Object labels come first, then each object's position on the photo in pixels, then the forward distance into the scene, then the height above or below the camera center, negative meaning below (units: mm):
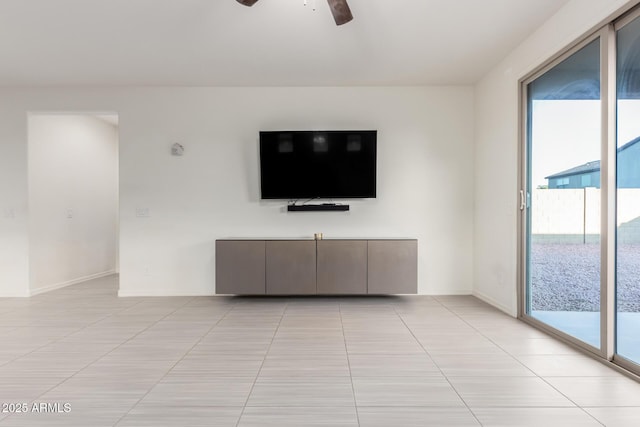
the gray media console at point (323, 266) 4098 -635
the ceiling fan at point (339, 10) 2386 +1352
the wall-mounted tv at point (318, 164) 4348 +544
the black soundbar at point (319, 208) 4422 +17
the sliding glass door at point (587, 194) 2250 +110
